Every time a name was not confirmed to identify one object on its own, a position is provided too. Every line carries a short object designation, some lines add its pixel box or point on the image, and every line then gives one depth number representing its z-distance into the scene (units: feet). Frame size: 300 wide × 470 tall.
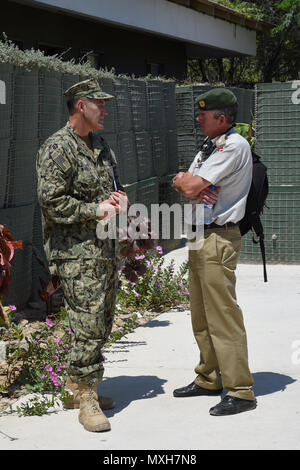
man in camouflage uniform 15.40
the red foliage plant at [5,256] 16.97
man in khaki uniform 16.23
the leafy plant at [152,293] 26.58
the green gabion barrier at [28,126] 22.84
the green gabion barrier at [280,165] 33.50
